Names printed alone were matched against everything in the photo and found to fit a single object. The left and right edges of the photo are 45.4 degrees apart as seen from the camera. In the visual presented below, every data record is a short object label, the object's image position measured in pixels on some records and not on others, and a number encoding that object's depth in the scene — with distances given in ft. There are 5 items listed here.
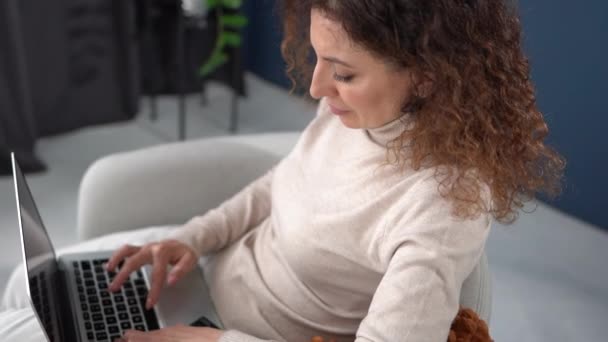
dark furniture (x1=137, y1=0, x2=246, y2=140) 9.15
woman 2.83
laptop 3.36
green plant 9.23
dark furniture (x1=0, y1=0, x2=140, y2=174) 7.69
